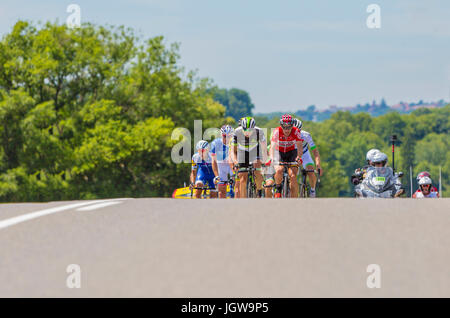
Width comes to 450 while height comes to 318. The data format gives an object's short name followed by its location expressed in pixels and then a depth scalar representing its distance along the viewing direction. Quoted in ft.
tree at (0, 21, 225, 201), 173.47
